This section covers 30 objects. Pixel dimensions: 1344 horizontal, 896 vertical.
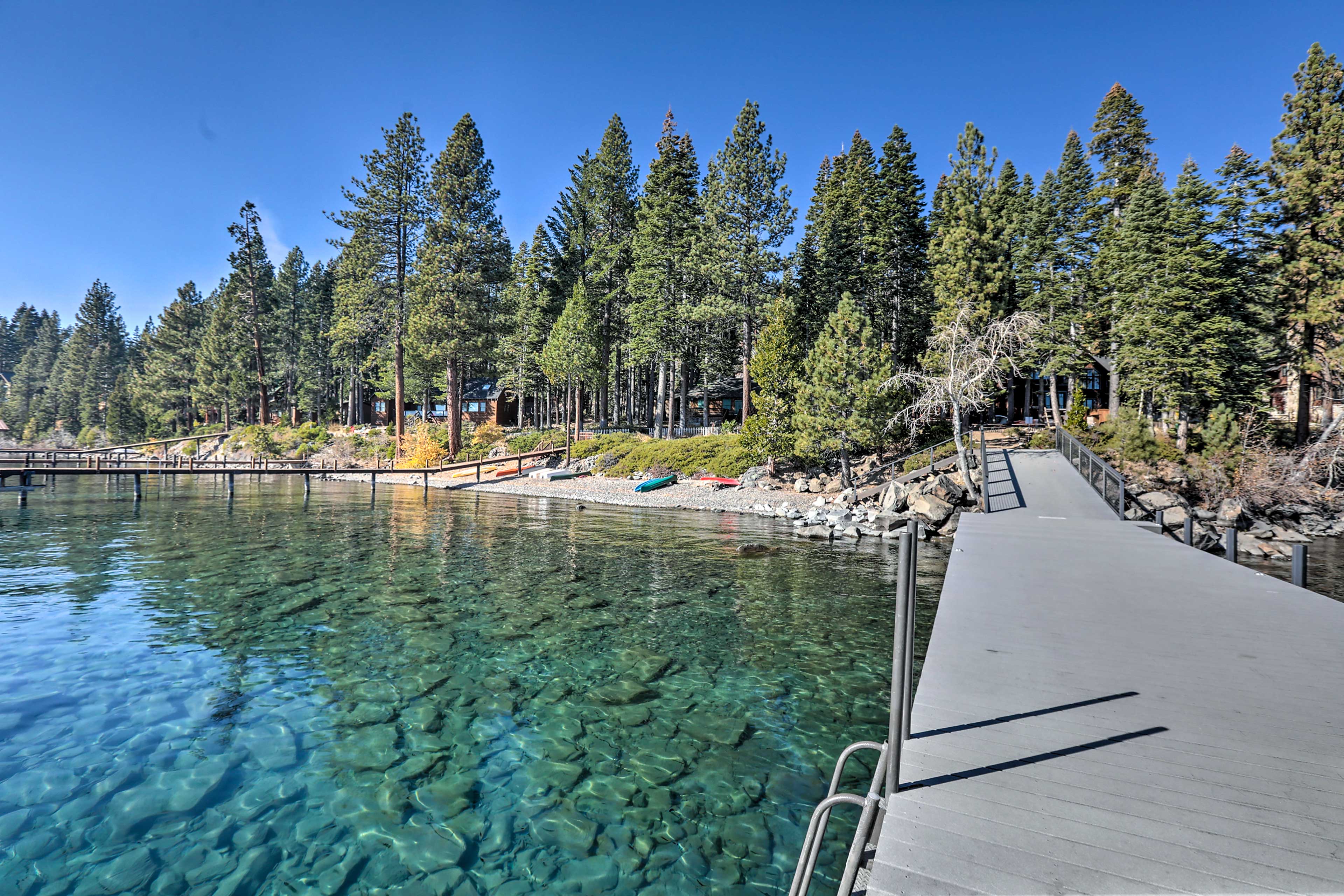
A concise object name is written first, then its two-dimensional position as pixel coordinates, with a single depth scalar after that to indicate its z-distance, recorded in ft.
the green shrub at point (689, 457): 105.50
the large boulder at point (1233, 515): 65.98
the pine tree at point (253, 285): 183.32
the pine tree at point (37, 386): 250.78
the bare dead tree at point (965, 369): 72.33
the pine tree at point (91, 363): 241.14
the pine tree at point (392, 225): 135.33
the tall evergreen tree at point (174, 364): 211.61
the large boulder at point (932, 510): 67.36
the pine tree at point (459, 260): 130.52
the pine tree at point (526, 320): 152.66
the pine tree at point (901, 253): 112.37
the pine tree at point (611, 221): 147.33
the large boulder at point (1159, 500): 63.26
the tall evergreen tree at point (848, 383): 81.97
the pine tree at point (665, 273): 124.16
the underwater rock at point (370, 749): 19.60
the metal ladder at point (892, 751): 10.16
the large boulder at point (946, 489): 71.05
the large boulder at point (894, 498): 73.97
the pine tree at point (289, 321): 207.72
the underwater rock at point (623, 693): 24.47
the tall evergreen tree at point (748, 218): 112.98
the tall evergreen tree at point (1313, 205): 76.89
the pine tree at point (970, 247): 97.14
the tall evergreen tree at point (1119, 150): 110.11
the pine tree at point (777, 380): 93.40
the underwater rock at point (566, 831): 15.97
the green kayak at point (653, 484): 103.65
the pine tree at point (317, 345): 201.26
